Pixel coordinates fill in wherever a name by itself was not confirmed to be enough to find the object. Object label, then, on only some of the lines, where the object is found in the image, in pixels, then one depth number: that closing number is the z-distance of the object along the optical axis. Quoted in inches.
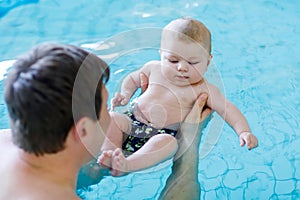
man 43.8
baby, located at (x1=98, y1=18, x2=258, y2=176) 69.2
